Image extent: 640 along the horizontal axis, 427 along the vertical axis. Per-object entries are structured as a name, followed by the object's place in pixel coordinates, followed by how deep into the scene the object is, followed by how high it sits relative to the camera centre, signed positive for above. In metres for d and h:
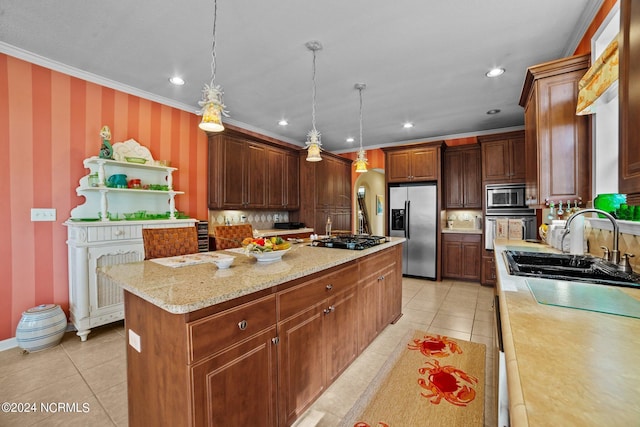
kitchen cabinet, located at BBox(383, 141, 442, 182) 4.91 +0.94
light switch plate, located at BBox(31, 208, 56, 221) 2.66 +0.00
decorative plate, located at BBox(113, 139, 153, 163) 3.16 +0.77
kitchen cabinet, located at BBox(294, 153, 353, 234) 5.45 +0.44
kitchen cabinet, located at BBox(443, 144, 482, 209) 4.92 +0.64
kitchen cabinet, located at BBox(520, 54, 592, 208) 2.13 +0.64
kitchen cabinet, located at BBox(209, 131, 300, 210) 4.12 +0.68
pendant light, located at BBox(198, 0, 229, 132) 1.87 +0.73
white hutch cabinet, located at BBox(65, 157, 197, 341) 2.65 -0.18
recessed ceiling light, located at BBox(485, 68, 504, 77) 2.91 +1.55
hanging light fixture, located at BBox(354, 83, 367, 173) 3.33 +0.67
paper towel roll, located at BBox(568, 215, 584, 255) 1.94 -0.18
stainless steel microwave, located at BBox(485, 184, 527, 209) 4.37 +0.25
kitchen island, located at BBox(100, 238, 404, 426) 1.06 -0.61
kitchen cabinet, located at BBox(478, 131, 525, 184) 4.37 +0.90
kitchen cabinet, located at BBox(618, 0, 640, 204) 0.90 +0.39
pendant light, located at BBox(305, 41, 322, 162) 2.85 +0.71
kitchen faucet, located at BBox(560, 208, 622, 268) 1.47 -0.18
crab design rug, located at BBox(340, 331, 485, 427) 1.67 -1.30
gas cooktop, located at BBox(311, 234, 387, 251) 2.34 -0.29
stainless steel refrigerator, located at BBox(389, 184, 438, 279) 4.95 -0.23
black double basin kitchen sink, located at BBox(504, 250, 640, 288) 1.31 -0.35
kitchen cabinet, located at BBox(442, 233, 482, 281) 4.76 -0.82
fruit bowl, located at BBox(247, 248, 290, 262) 1.72 -0.28
